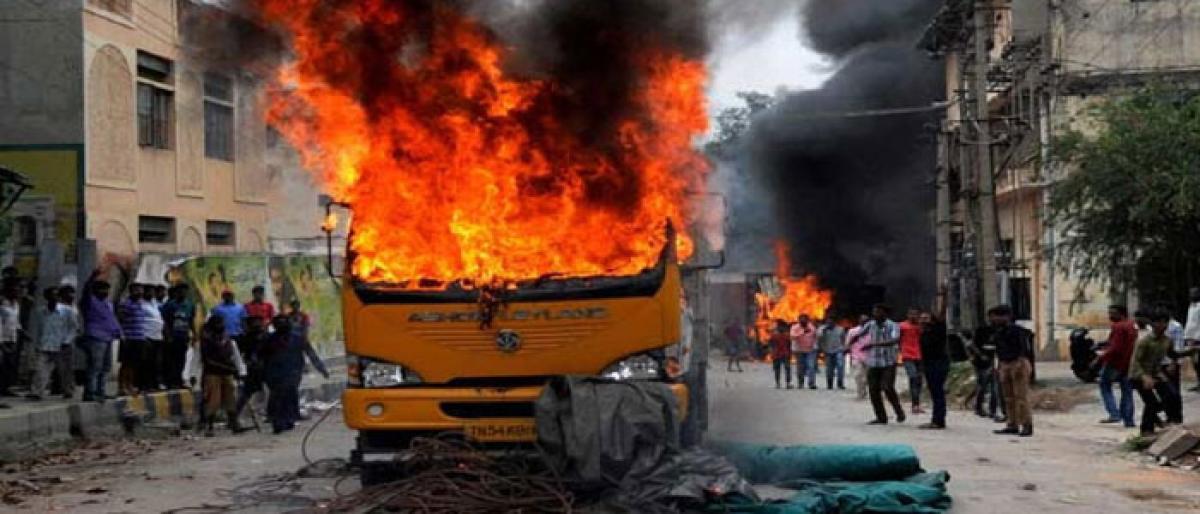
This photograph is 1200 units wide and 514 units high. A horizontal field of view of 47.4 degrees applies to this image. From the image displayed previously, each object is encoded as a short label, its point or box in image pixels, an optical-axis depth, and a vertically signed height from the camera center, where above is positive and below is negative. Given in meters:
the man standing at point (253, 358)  15.75 -0.75
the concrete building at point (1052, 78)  29.97 +4.56
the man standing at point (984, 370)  17.06 -1.16
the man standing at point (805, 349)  24.56 -1.21
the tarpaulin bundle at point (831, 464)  9.74 -1.32
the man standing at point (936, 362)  15.79 -0.97
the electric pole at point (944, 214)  29.05 +1.45
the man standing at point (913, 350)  17.33 -0.89
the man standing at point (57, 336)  15.23 -0.43
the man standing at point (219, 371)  15.30 -0.88
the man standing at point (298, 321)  16.11 -0.35
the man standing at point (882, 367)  16.38 -1.04
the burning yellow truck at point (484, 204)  8.98 +0.61
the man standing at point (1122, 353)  15.04 -0.85
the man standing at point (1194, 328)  17.03 -0.68
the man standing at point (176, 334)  17.23 -0.50
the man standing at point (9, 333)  15.18 -0.39
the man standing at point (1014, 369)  14.55 -0.97
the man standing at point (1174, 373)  13.55 -0.99
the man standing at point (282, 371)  15.40 -0.88
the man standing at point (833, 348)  24.12 -1.18
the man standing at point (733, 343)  35.50 -1.56
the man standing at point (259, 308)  18.24 -0.20
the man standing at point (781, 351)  25.41 -1.28
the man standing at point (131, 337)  15.94 -0.49
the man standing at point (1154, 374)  13.33 -0.98
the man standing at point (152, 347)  16.22 -0.63
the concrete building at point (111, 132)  20.78 +2.69
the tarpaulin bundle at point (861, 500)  8.33 -1.39
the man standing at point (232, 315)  17.64 -0.28
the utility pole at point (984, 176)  23.58 +1.78
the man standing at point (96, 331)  14.95 -0.39
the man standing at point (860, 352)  17.00 -0.91
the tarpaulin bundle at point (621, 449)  8.38 -1.01
